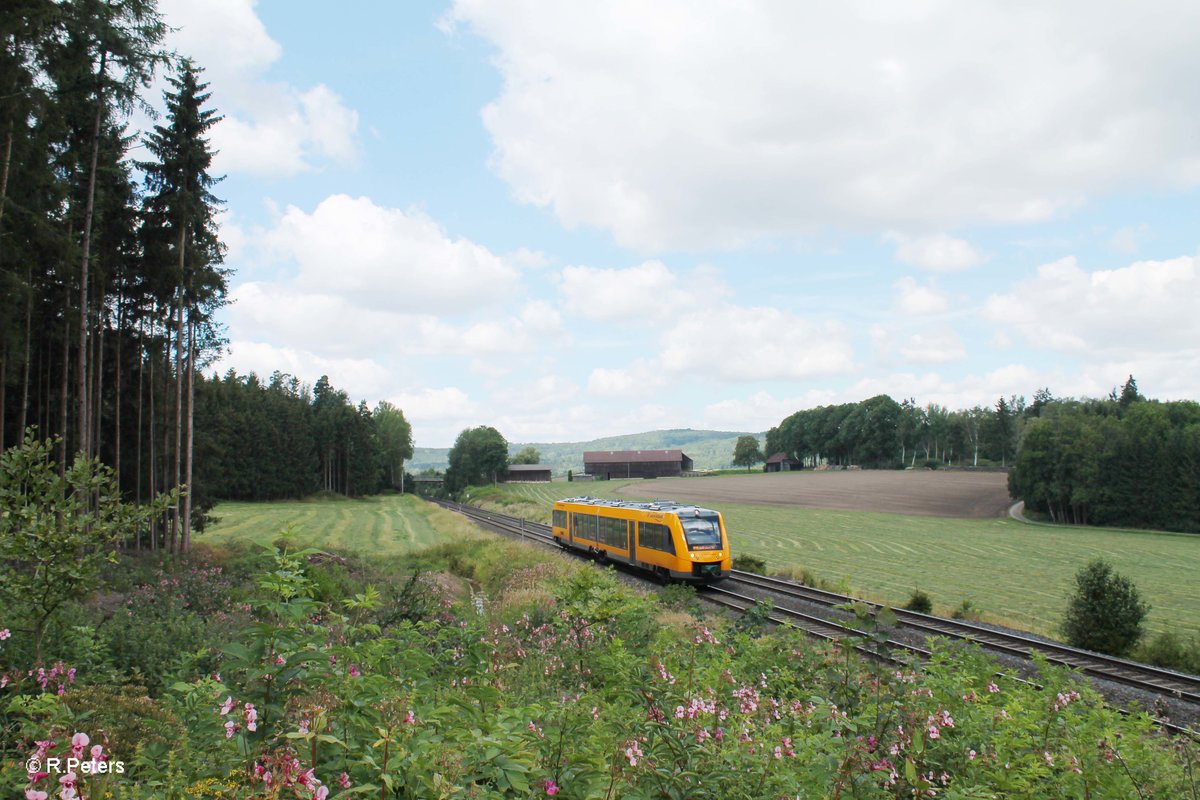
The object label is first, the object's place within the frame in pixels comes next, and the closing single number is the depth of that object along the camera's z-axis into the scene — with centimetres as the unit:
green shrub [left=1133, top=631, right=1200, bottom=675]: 1573
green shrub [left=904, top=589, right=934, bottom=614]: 2141
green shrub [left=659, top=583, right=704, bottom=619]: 1571
